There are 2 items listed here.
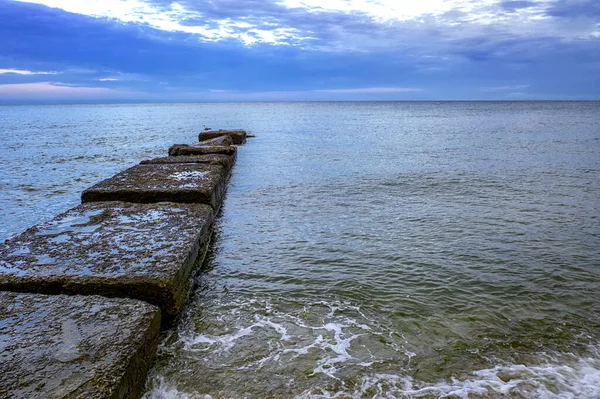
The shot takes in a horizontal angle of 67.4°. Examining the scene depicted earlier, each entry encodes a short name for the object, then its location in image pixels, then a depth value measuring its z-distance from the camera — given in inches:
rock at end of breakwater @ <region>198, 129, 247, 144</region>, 889.5
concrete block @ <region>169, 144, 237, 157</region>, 561.6
